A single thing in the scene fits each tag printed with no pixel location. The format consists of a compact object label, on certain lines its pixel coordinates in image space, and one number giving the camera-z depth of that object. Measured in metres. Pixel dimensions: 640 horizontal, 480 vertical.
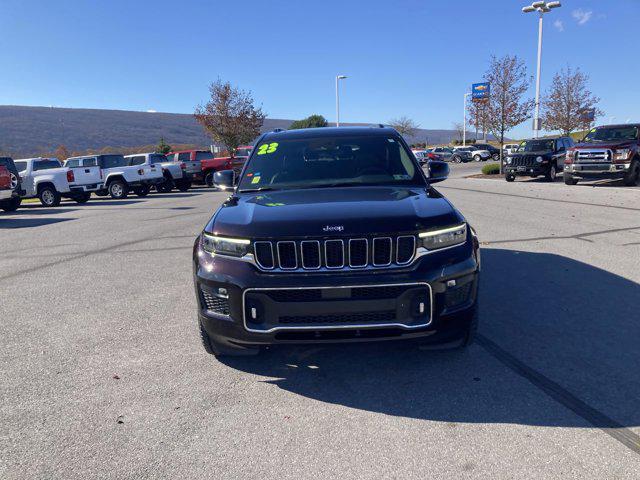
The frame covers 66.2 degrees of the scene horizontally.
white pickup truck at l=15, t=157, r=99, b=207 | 18.86
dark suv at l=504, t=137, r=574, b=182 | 21.59
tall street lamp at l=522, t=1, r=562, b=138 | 28.50
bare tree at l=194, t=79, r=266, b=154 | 45.31
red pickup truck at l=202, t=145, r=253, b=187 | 24.55
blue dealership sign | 29.98
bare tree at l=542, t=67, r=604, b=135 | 37.88
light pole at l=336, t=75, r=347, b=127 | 50.80
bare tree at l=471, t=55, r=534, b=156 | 29.30
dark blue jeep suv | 2.97
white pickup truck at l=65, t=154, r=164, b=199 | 21.14
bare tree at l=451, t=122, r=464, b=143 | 107.03
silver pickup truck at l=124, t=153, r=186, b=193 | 22.80
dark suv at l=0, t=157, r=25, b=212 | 15.93
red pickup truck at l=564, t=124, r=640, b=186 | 16.84
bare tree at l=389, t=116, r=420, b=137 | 91.19
